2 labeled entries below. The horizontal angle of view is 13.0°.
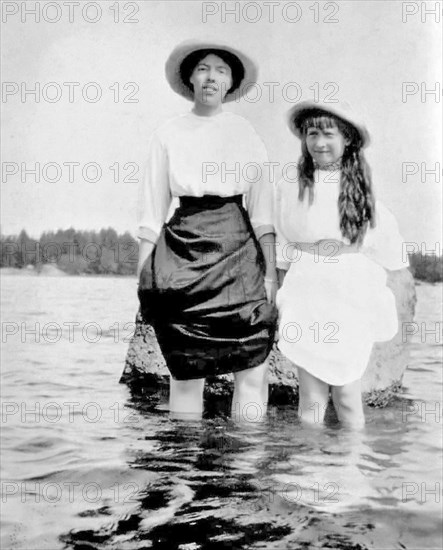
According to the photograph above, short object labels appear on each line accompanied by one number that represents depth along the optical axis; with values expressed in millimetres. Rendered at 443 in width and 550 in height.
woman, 7810
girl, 7742
